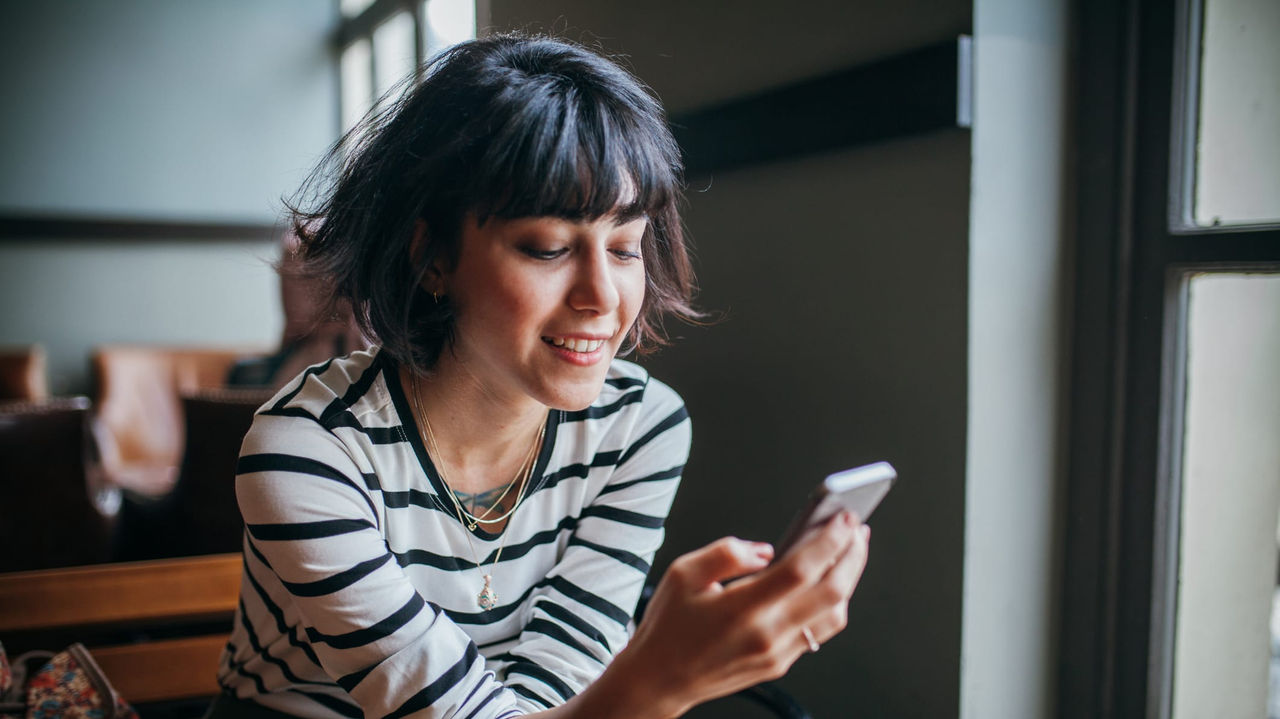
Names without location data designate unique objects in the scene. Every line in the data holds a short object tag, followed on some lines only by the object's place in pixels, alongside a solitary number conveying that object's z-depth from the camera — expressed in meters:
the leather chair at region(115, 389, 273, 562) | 1.78
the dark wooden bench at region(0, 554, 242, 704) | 1.25
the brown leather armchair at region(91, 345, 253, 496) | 4.45
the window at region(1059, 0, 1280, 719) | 1.04
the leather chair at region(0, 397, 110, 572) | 1.70
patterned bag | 1.06
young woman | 0.88
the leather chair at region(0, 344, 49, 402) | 4.15
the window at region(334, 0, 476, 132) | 4.34
